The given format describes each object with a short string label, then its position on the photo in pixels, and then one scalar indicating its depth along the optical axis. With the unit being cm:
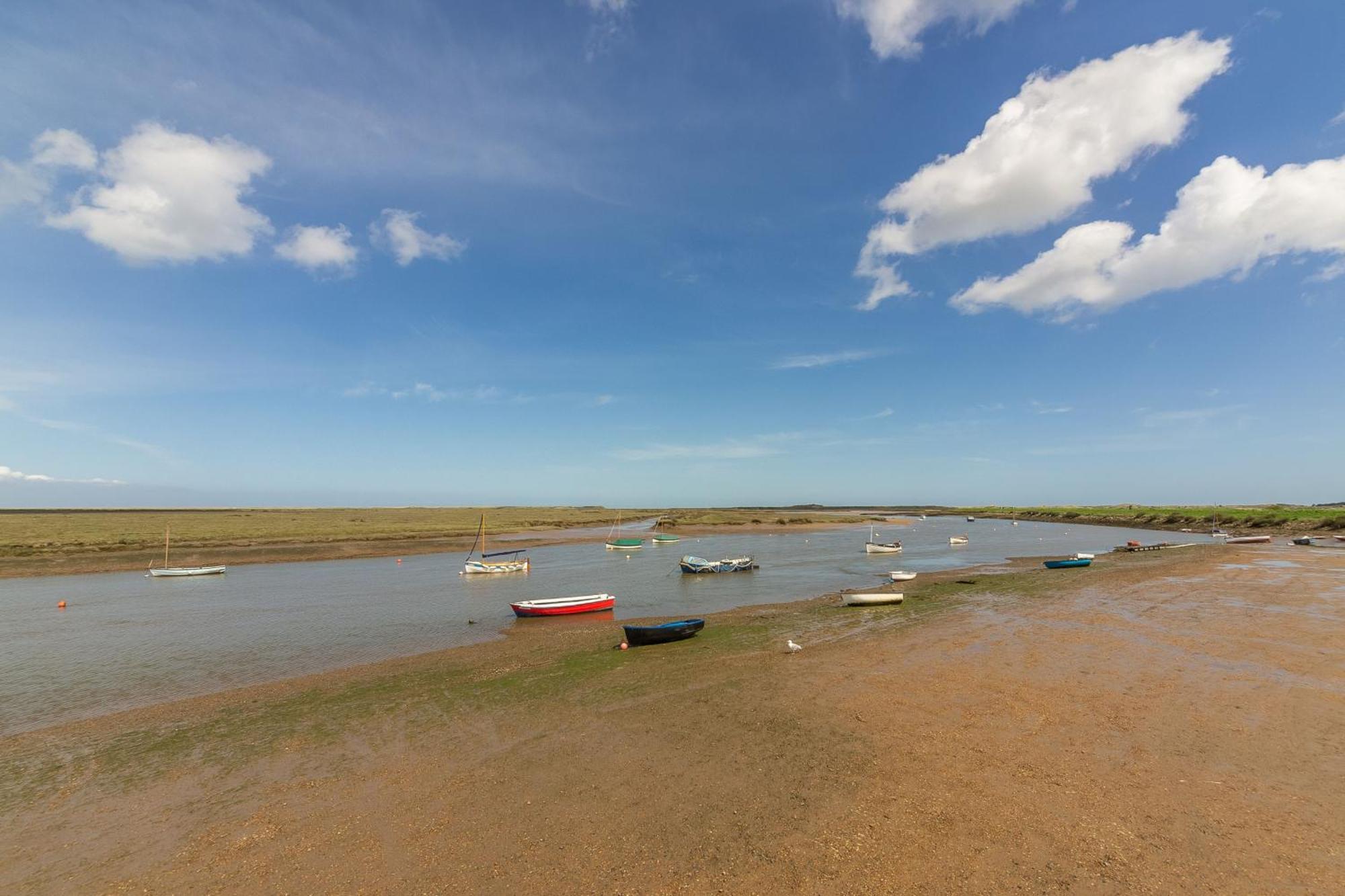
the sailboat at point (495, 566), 4988
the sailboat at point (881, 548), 6494
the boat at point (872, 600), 3105
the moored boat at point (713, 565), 4972
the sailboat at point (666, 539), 8544
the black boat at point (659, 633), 2388
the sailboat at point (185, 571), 4950
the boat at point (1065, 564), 4678
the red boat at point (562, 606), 3148
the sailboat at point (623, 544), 7756
